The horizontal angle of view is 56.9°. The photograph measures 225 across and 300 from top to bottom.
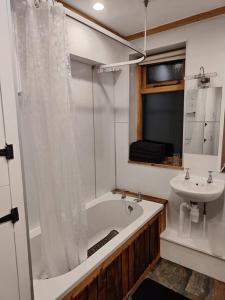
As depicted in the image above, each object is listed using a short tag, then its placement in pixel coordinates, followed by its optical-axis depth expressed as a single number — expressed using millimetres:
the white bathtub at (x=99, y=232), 1247
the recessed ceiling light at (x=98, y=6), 1820
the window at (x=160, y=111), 2496
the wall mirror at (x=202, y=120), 2096
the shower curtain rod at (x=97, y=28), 1292
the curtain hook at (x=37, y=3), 1138
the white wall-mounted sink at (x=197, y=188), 1887
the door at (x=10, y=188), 885
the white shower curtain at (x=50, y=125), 1160
